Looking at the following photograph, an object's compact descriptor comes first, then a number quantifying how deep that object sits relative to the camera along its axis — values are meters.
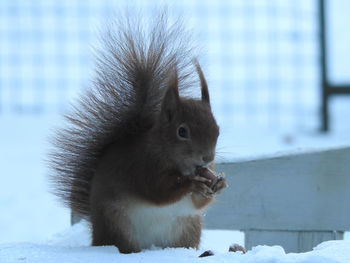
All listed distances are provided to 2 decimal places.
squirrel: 3.80
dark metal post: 5.79
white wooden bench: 3.94
